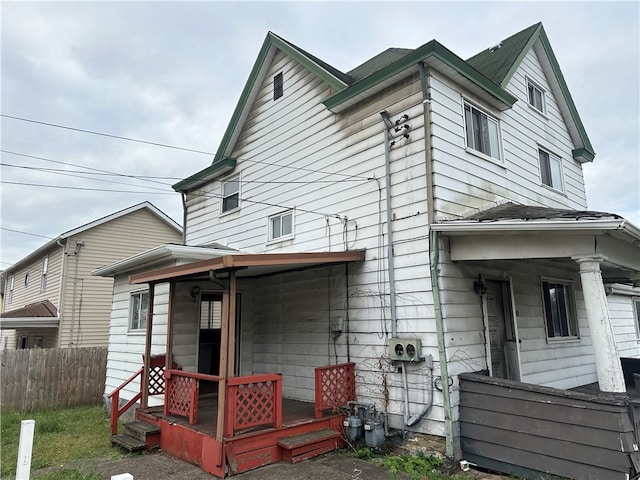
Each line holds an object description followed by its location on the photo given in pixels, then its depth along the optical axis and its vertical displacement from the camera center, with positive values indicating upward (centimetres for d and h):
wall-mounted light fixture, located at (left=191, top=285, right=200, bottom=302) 863 +57
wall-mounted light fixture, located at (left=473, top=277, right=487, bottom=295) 678 +47
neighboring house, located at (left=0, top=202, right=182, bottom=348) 1661 +182
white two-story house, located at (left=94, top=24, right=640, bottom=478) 594 +111
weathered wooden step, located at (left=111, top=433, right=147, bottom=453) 670 -196
